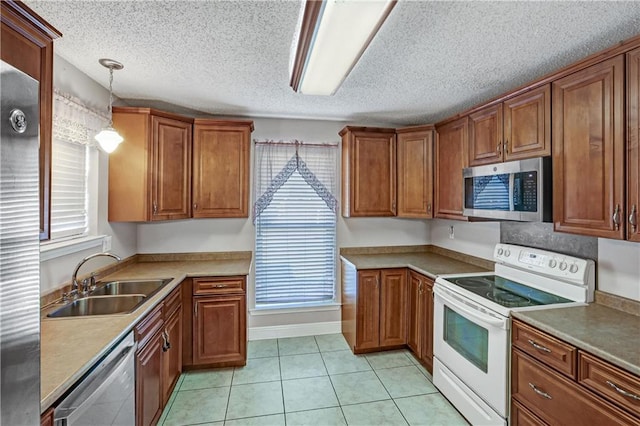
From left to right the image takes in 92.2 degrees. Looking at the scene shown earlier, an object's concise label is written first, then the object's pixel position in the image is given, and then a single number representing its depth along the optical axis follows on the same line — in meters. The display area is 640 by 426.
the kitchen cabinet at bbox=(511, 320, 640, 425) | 1.30
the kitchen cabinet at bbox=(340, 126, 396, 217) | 3.32
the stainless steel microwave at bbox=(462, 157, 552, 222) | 1.95
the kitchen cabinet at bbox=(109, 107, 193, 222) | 2.62
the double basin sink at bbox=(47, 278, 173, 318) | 1.97
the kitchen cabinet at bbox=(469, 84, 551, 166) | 1.98
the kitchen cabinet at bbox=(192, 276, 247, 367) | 2.71
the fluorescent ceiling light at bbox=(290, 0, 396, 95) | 1.26
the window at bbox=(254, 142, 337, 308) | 3.43
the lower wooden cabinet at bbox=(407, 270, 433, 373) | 2.74
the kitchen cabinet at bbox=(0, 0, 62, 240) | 1.13
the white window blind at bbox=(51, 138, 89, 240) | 2.04
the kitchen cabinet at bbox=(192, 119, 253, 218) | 2.99
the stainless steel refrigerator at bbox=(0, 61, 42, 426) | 0.56
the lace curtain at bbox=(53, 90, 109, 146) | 1.92
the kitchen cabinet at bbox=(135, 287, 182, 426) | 1.78
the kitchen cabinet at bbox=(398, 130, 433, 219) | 3.21
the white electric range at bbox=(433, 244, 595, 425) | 1.88
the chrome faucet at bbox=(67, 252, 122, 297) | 2.03
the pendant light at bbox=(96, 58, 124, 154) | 2.04
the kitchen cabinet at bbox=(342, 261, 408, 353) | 3.02
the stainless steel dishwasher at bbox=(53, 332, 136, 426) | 1.13
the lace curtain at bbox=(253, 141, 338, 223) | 3.40
